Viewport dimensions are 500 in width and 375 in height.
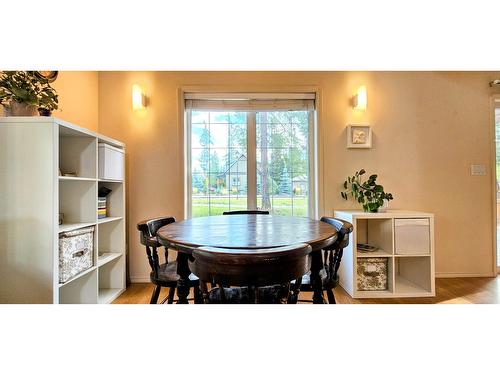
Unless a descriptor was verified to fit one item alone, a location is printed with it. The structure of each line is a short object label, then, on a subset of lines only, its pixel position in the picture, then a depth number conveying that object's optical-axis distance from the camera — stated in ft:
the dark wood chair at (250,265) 2.61
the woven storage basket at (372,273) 7.52
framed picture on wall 8.98
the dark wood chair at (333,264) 4.33
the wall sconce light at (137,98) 8.63
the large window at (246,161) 9.41
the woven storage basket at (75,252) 5.21
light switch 9.16
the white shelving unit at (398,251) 7.40
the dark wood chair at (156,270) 4.68
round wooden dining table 3.33
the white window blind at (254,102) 9.09
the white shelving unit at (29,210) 4.67
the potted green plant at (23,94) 4.70
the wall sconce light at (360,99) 8.83
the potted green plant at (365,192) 7.79
